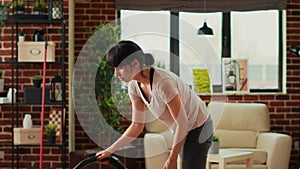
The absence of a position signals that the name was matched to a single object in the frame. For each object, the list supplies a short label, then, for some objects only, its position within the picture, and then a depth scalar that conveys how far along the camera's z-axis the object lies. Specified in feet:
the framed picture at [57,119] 20.71
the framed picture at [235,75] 24.00
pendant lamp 22.76
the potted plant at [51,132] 20.36
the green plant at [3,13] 20.11
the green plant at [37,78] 20.61
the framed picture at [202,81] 23.95
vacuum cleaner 9.91
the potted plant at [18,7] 20.56
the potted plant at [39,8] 20.68
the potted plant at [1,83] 20.83
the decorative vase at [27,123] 20.56
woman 10.24
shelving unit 20.53
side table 18.63
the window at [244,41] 24.29
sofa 21.02
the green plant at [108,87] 21.96
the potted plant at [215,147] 18.92
